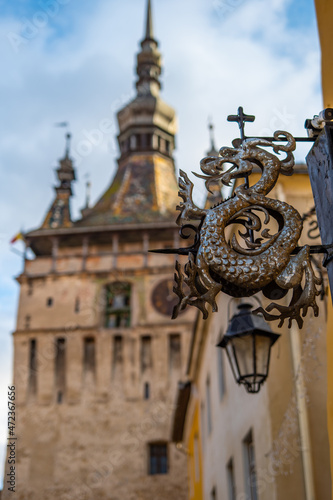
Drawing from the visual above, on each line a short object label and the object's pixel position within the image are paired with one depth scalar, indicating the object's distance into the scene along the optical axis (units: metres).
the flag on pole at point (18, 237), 35.73
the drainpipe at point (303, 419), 6.99
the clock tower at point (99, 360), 29.47
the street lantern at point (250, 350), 5.77
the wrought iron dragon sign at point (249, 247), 3.23
